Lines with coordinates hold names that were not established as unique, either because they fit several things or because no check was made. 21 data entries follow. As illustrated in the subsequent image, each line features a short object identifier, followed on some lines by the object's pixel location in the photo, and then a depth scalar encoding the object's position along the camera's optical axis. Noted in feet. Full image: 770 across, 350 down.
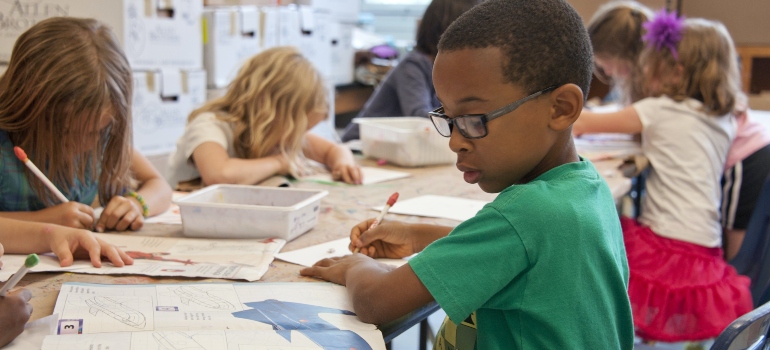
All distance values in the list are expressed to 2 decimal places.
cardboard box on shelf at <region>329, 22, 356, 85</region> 13.55
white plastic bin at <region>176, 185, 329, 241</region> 3.83
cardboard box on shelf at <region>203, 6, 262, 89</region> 10.36
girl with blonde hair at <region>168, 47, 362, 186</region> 5.69
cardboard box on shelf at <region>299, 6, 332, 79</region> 12.08
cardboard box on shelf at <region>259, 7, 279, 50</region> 11.10
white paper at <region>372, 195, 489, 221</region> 4.61
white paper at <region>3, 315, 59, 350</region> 2.48
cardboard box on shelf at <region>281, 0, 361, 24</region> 12.75
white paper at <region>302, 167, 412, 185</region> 5.90
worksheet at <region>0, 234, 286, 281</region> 3.26
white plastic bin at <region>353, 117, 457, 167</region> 6.45
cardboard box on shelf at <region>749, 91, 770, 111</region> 11.04
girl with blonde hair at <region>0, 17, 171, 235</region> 3.93
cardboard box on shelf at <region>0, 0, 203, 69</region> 6.56
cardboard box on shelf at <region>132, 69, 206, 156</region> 9.08
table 2.98
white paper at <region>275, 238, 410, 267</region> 3.53
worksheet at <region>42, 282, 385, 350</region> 2.48
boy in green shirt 2.52
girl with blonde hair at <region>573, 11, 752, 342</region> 6.10
